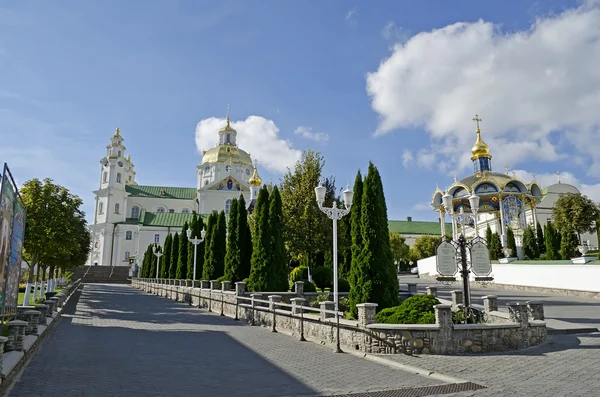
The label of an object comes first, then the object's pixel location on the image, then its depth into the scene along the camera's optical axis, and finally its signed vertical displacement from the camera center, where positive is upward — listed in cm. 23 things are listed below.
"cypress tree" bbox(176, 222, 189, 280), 3706 +145
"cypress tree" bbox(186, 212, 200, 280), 3375 +181
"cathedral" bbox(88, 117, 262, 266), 8125 +1554
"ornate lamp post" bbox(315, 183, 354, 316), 1280 +224
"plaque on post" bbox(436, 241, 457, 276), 1267 +43
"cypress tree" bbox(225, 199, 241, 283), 2400 +120
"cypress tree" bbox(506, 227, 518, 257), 4044 +300
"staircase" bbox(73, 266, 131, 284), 6312 +58
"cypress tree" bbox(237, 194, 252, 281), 2406 +180
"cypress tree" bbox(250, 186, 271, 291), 1952 +110
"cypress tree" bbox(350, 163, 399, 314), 1298 +52
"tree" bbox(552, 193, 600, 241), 3969 +545
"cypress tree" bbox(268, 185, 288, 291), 1956 +118
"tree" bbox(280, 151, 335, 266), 2731 +333
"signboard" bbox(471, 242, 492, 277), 1270 +45
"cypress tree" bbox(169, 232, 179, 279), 4028 +188
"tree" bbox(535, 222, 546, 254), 4432 +355
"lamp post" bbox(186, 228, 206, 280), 2864 +278
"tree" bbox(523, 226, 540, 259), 4134 +282
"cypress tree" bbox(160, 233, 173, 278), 4394 +178
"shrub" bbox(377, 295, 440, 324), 1023 -89
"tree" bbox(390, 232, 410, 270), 6719 +411
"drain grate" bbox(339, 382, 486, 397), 657 -177
